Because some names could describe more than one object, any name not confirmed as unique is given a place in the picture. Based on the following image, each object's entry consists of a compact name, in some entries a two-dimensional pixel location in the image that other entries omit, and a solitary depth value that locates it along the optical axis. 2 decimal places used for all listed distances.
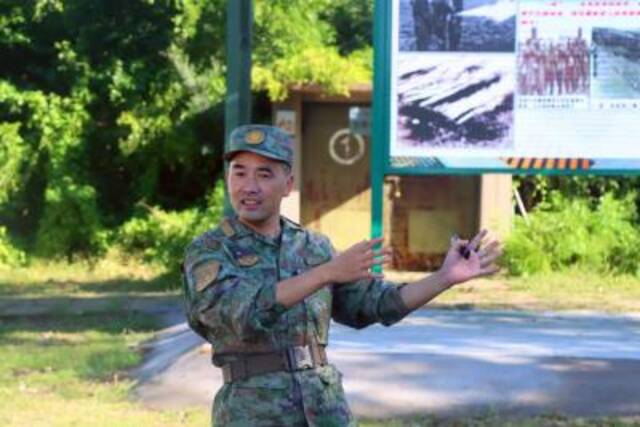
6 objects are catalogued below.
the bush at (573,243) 21.88
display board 13.45
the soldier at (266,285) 4.53
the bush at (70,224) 25.31
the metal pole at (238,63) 11.85
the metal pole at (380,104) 13.43
